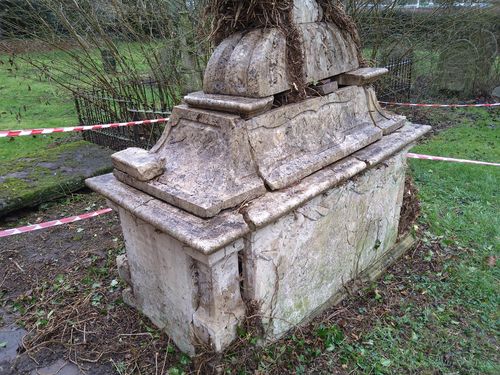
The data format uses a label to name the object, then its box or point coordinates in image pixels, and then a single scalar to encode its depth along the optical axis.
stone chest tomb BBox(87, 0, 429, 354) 2.30
